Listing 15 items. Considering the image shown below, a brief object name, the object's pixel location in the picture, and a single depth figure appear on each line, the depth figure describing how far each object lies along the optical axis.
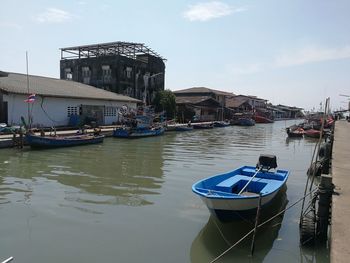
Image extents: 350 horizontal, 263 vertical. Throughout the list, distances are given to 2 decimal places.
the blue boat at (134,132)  31.45
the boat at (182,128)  43.46
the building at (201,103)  59.38
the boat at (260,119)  78.26
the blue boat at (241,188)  7.86
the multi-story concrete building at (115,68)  47.72
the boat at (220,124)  55.07
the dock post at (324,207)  7.86
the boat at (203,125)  49.45
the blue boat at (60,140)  22.05
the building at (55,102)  27.64
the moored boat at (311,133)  37.36
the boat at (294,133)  38.56
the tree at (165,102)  50.56
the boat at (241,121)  64.59
